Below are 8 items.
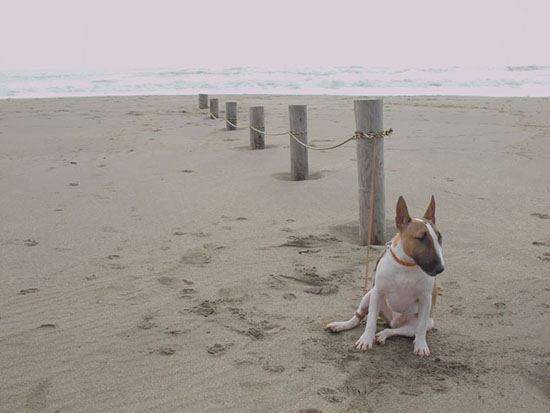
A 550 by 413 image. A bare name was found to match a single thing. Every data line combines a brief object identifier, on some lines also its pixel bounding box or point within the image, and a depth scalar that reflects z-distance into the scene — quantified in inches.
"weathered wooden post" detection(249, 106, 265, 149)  383.9
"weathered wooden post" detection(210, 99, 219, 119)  581.3
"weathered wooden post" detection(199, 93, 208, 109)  675.4
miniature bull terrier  120.3
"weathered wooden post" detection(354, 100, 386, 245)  199.8
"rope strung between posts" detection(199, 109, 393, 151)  199.5
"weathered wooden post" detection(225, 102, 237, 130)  492.5
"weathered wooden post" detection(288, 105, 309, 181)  301.0
